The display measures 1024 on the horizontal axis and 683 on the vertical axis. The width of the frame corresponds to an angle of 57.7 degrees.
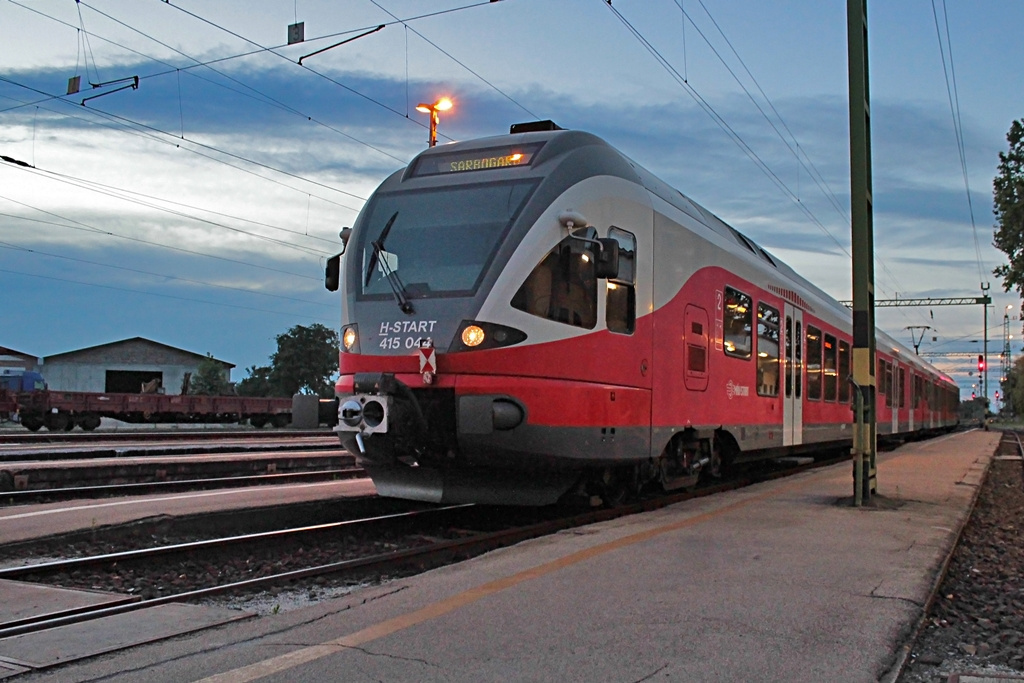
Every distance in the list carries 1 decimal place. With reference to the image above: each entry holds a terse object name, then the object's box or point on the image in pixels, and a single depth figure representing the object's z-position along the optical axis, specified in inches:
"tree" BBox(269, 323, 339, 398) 2415.1
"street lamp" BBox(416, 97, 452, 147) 799.7
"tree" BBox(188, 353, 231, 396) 2288.4
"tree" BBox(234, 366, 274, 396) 2751.0
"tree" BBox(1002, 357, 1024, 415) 4399.6
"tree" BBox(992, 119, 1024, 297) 1301.7
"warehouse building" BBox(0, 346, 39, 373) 2169.5
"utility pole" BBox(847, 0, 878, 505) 394.0
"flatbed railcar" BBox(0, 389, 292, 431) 1232.2
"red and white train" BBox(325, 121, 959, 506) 314.3
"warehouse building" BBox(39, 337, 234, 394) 2301.9
